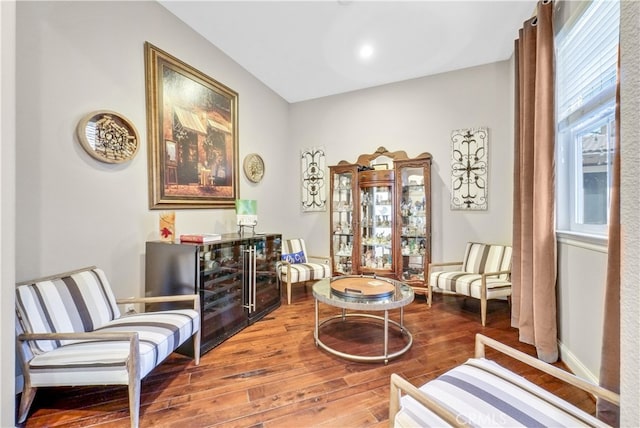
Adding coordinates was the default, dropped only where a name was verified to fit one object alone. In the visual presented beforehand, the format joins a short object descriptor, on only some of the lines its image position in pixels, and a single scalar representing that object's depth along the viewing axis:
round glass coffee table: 2.14
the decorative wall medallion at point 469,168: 3.51
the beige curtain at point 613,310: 1.34
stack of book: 2.42
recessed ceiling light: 3.13
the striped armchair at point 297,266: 3.55
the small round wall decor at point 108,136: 2.07
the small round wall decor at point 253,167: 3.72
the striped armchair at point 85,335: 1.48
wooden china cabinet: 3.69
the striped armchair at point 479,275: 2.85
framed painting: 2.54
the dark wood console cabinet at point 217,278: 2.28
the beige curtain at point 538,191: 2.15
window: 1.75
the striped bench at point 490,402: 1.02
